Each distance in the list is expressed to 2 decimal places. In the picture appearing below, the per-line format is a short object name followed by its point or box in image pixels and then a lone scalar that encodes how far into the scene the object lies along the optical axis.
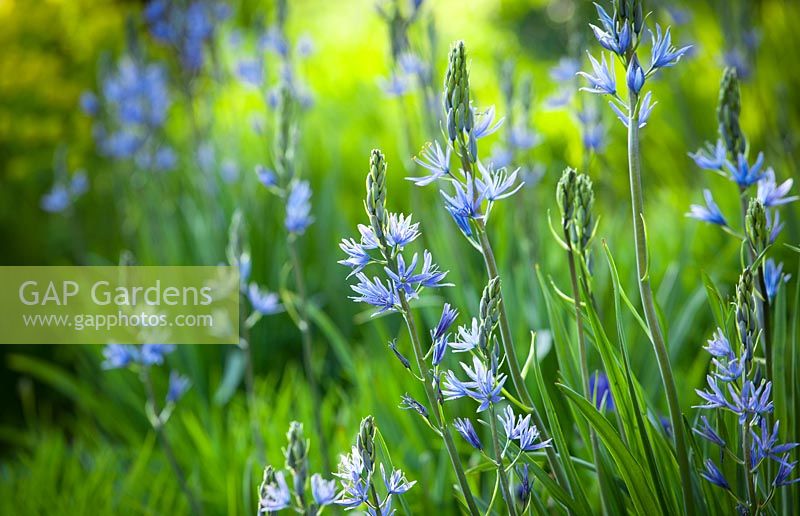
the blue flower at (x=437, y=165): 2.06
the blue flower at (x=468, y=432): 2.05
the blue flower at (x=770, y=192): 2.18
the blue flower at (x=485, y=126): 2.07
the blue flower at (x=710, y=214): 2.18
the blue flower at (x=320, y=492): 2.04
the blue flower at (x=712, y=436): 2.10
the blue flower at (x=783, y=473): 2.07
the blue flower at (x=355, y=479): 2.04
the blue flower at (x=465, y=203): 2.04
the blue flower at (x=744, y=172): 2.20
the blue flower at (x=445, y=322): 2.05
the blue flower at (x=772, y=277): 2.20
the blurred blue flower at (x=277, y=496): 2.02
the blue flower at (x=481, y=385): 2.04
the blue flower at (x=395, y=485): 2.06
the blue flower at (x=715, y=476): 2.09
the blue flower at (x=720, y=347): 2.08
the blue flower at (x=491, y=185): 2.06
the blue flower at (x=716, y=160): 2.21
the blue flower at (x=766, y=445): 2.07
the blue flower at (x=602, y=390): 2.33
